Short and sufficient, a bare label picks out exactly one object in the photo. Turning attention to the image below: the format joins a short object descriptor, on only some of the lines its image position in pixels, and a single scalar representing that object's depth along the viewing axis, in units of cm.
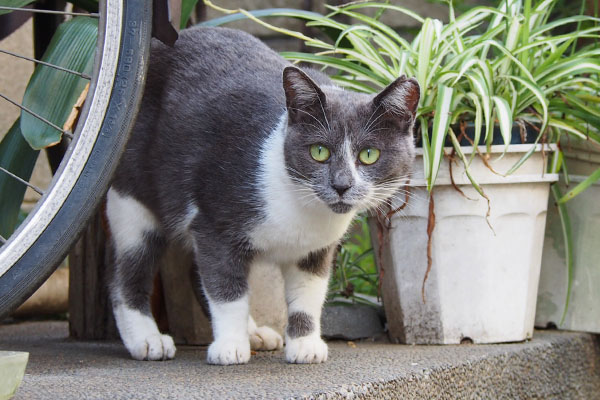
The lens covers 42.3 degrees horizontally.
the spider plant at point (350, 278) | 270
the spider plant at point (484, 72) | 211
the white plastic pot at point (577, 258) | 245
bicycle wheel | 145
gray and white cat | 181
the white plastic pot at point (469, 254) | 220
